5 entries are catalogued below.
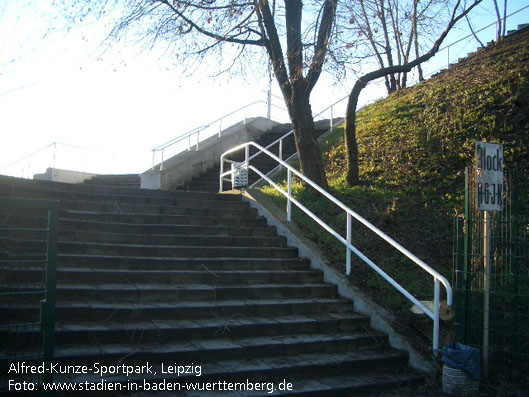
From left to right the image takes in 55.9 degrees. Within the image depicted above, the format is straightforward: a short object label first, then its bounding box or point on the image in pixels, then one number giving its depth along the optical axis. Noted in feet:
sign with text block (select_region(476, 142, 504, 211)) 17.71
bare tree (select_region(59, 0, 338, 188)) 32.45
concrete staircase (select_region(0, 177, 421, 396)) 16.28
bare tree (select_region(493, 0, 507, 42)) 59.93
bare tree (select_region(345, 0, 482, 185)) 34.42
